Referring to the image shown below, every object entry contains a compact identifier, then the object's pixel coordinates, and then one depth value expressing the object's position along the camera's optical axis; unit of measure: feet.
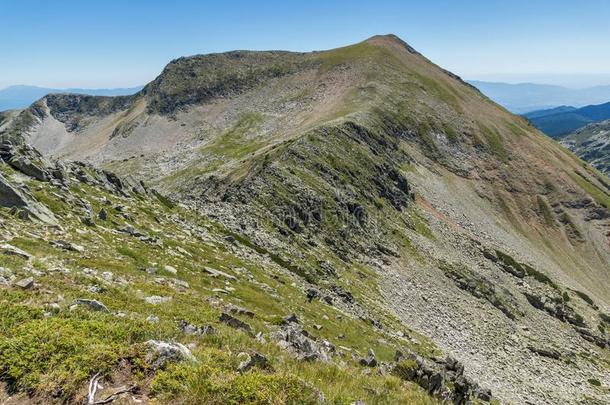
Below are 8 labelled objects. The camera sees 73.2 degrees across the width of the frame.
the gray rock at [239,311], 74.79
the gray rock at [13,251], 62.59
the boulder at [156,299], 62.64
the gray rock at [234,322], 61.88
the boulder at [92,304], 49.47
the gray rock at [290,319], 81.76
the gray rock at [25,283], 51.42
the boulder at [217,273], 101.40
